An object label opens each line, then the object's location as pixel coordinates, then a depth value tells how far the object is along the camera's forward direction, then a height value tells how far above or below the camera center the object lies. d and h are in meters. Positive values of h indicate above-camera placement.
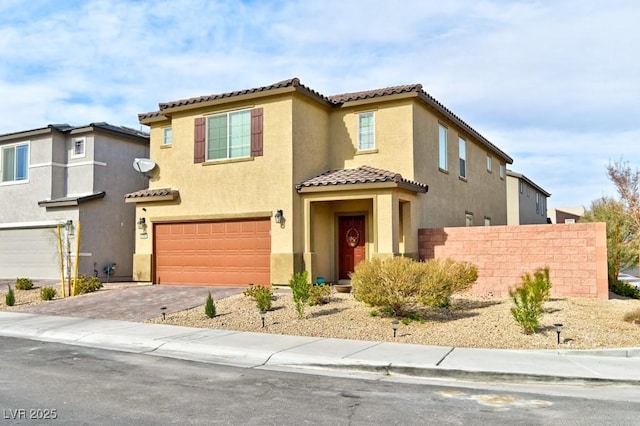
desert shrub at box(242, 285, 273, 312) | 13.54 -1.09
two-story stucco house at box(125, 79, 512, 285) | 17.41 +2.03
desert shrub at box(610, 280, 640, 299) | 16.95 -1.22
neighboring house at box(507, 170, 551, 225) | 34.40 +3.05
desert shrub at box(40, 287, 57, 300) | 17.75 -1.25
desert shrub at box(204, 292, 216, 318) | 13.77 -1.35
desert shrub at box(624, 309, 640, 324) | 11.62 -1.38
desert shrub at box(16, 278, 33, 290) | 20.48 -1.09
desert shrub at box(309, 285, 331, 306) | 14.09 -1.04
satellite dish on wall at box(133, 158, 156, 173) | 20.19 +2.97
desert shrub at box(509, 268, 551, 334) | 10.88 -1.08
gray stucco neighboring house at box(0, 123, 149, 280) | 22.84 +2.32
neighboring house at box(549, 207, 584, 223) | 53.94 +3.10
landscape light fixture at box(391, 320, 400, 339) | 11.22 -1.48
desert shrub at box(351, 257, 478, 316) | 12.06 -0.70
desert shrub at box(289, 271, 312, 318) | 13.15 -0.94
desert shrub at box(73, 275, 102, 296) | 18.48 -1.05
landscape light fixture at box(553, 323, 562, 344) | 10.41 -1.43
